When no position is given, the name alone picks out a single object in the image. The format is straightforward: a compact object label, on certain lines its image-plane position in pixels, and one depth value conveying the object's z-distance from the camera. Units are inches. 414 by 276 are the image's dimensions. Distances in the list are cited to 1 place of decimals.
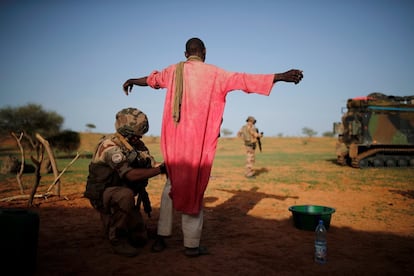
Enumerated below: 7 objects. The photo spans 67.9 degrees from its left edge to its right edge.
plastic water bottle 127.9
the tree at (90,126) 2746.3
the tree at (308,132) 2760.8
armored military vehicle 601.9
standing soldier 454.3
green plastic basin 176.6
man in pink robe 131.1
